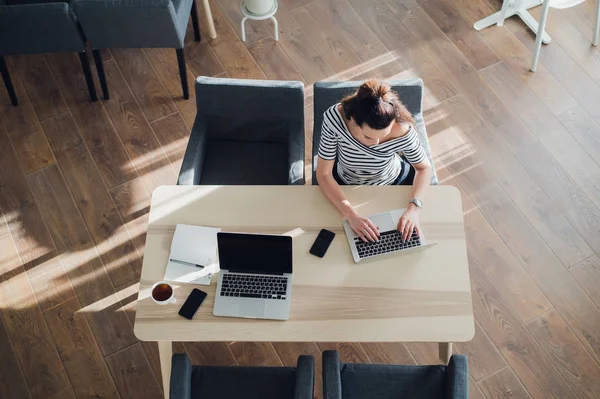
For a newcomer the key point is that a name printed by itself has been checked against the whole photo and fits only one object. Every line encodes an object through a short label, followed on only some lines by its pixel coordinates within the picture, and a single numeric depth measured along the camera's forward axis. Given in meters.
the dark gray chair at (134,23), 3.49
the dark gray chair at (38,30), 3.48
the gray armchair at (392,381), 2.66
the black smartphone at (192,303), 2.52
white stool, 4.22
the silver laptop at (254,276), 2.52
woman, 2.56
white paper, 2.61
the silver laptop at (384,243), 2.65
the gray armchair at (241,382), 2.69
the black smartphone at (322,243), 2.64
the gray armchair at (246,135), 3.14
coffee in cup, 2.53
